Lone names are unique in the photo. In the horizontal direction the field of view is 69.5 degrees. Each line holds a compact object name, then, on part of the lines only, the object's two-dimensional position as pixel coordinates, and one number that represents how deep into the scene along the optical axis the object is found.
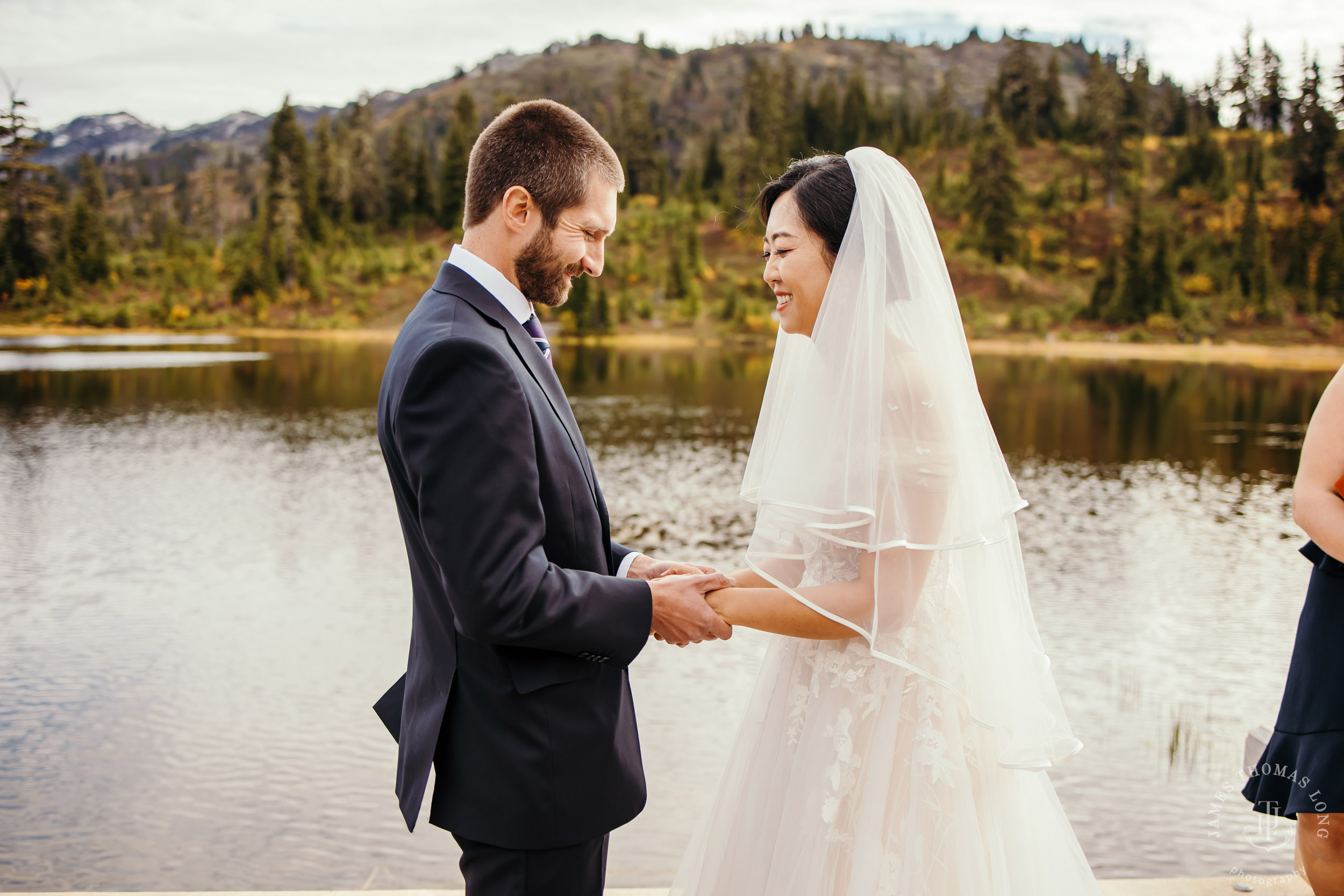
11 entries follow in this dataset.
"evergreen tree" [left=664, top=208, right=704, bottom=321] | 55.25
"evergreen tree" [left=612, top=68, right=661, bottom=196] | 79.75
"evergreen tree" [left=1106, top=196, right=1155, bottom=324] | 51.94
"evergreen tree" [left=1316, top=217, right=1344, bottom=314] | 52.31
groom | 1.82
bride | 2.23
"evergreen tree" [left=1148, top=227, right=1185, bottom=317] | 51.53
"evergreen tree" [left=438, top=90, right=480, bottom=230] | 72.06
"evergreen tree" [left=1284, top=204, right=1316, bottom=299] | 55.75
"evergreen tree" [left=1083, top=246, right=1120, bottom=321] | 53.69
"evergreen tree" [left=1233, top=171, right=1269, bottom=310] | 52.72
